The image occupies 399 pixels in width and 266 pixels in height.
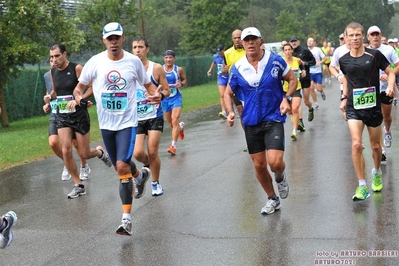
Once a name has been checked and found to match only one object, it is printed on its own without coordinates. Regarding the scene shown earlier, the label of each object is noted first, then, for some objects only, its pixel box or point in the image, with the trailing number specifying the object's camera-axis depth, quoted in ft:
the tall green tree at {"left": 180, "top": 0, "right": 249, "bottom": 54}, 159.53
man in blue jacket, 25.90
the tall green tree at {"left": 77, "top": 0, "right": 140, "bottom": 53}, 98.74
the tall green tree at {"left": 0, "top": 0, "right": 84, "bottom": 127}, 68.59
